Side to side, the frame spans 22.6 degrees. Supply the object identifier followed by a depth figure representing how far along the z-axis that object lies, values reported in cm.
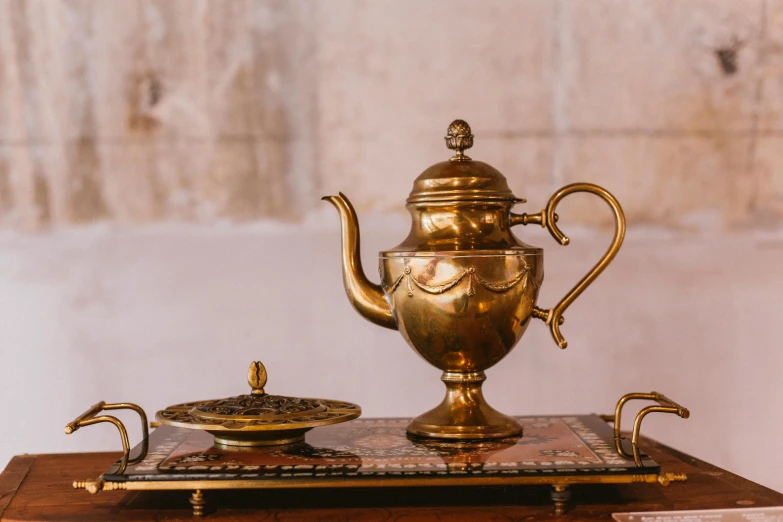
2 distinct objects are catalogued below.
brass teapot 174
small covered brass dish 170
